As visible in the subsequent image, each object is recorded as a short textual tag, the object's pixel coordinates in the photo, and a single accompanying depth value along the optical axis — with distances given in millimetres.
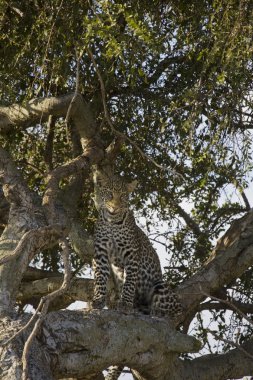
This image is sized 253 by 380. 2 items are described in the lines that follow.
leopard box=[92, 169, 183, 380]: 15500
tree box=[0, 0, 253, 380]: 11930
